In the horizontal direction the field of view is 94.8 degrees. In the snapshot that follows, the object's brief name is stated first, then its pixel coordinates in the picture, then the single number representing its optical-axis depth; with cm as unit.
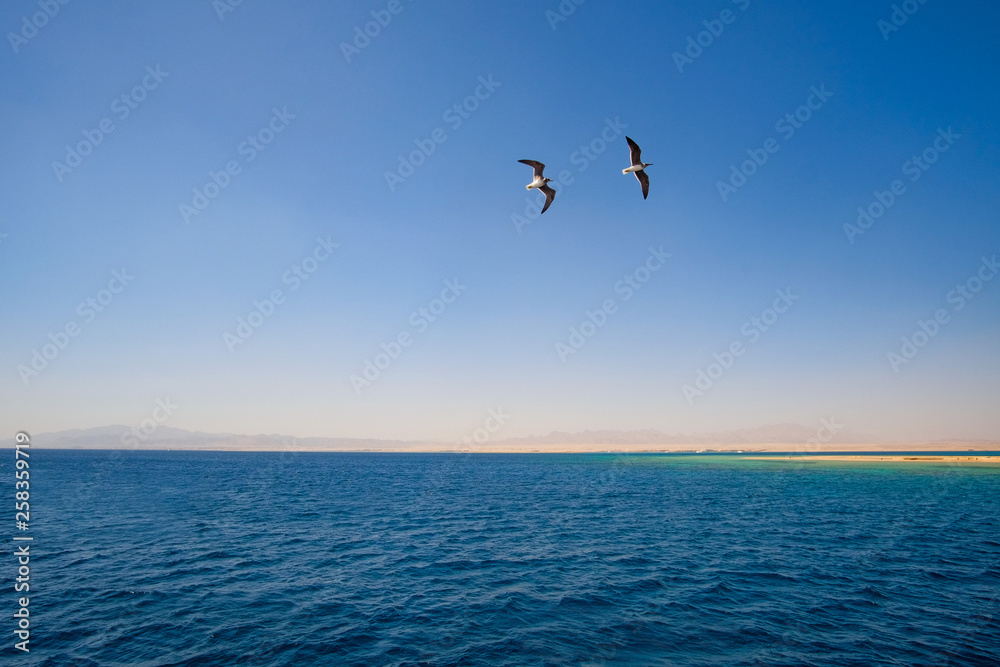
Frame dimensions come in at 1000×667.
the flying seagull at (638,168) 1942
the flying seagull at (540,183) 2018
